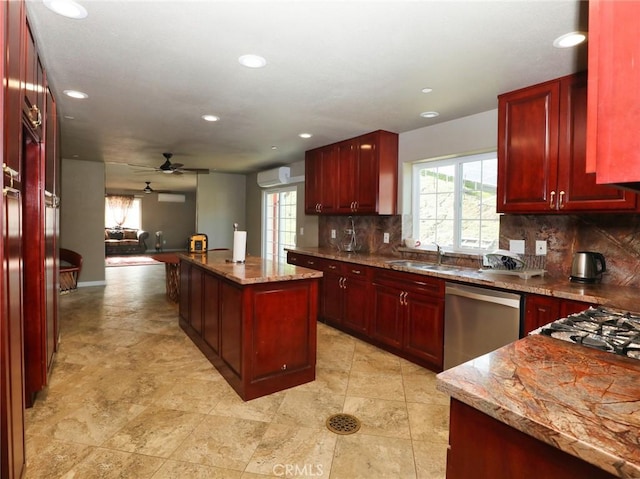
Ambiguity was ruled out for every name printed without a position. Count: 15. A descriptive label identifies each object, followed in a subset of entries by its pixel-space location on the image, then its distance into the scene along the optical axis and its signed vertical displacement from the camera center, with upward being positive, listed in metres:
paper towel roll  3.29 -0.15
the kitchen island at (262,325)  2.56 -0.73
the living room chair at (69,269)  5.83 -0.65
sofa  11.55 -0.38
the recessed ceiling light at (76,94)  2.93 +1.14
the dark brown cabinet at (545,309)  2.19 -0.49
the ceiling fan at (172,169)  5.24 +1.18
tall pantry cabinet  1.33 +0.00
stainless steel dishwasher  2.50 -0.67
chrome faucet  3.51 -0.24
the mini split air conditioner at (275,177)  6.47 +1.00
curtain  12.65 +0.83
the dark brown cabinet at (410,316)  3.01 -0.78
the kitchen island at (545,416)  0.68 -0.39
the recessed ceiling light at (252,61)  2.26 +1.10
